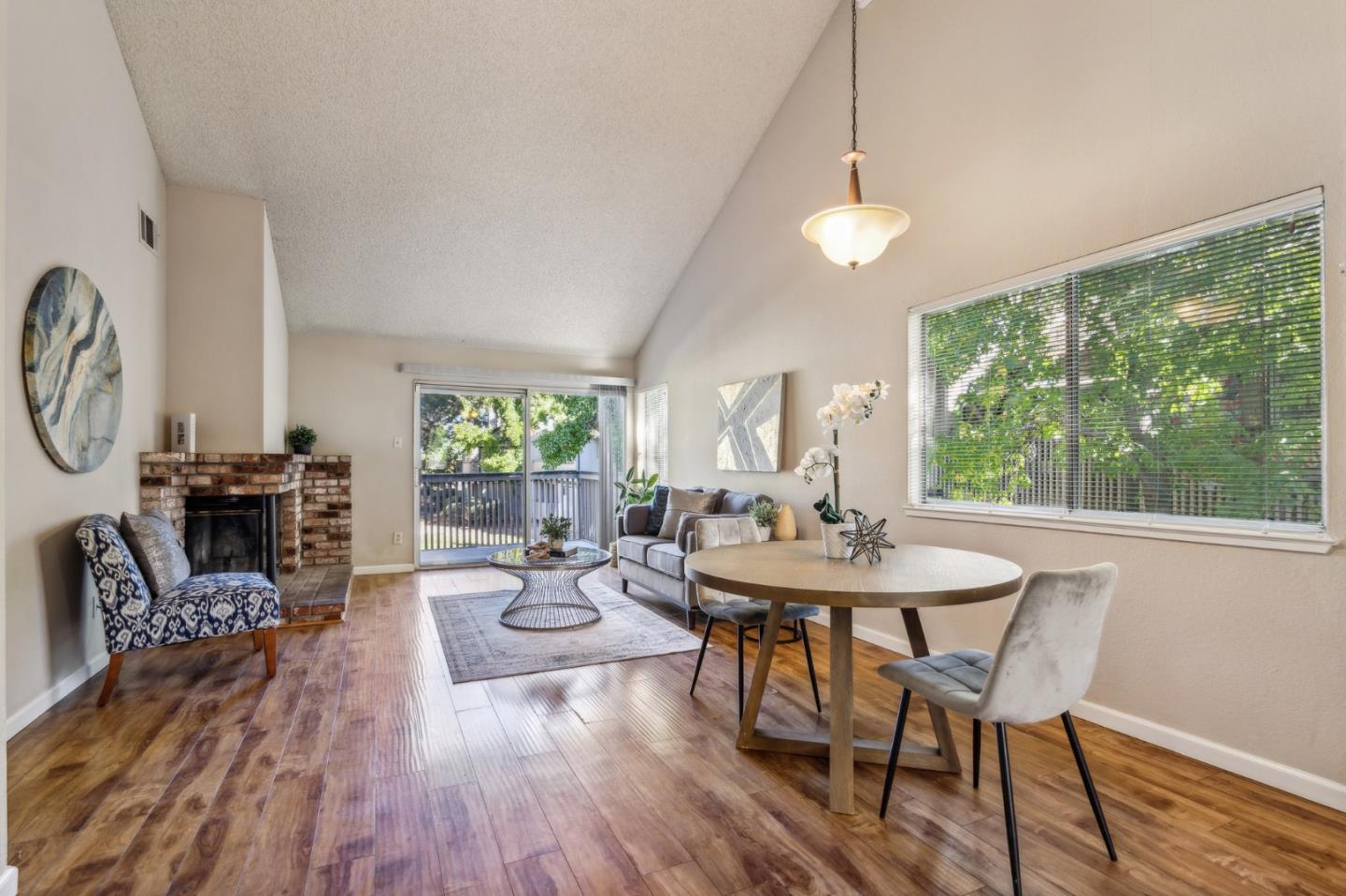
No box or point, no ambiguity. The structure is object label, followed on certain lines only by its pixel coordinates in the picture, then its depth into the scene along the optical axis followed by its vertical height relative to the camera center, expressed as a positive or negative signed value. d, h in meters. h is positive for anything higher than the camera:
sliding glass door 6.84 -0.12
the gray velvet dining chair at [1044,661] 1.72 -0.56
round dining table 1.97 -0.42
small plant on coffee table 4.57 -0.54
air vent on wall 3.92 +1.35
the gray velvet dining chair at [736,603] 2.89 -0.70
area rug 3.57 -1.13
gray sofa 4.56 -0.75
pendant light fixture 2.60 +0.90
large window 2.23 +0.27
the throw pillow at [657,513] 5.65 -0.51
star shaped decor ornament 2.47 -0.33
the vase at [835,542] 2.52 -0.34
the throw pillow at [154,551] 3.25 -0.48
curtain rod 6.61 +0.81
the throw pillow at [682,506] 5.16 -0.42
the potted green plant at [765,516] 4.53 -0.43
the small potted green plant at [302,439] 5.83 +0.14
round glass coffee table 4.29 -1.10
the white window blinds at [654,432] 6.77 +0.24
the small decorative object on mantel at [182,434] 4.32 +0.14
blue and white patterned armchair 2.92 -0.70
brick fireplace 4.20 -0.35
